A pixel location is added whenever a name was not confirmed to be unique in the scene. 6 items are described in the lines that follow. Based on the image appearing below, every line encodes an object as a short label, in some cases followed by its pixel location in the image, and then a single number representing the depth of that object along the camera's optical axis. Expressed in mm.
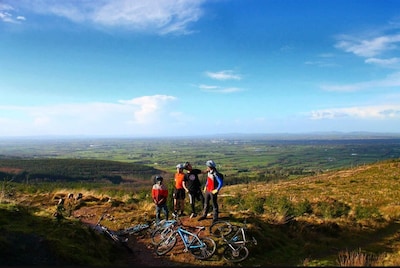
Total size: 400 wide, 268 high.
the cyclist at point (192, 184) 15172
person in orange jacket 15570
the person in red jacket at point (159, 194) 14891
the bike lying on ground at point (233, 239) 11977
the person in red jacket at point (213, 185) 13629
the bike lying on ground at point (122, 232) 13552
